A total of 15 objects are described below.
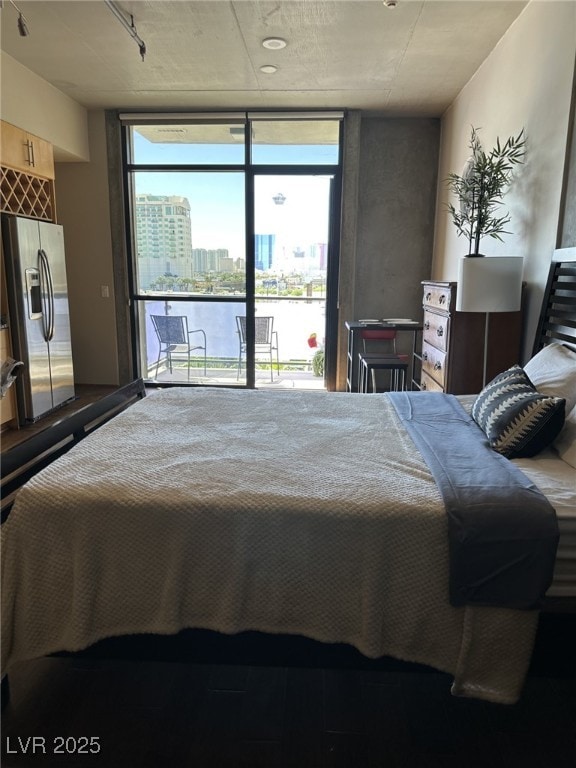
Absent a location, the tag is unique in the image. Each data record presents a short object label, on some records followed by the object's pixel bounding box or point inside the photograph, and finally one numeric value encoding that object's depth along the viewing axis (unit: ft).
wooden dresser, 10.05
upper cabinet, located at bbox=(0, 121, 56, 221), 13.12
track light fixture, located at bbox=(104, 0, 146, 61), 10.00
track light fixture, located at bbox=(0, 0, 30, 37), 8.65
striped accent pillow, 6.04
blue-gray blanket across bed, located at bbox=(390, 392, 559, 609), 4.47
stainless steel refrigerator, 13.17
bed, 4.54
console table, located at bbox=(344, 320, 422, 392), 15.28
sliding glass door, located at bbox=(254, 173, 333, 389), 17.60
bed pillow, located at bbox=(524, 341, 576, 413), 6.72
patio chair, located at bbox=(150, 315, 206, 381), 18.72
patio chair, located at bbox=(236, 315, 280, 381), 18.51
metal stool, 13.82
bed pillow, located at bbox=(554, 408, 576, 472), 5.91
